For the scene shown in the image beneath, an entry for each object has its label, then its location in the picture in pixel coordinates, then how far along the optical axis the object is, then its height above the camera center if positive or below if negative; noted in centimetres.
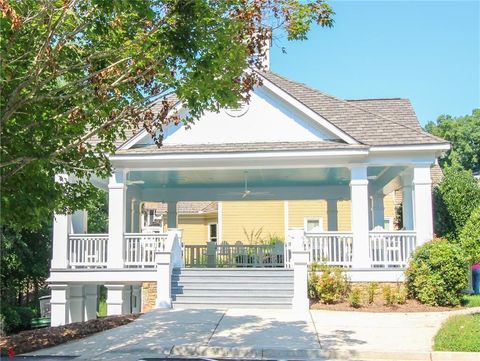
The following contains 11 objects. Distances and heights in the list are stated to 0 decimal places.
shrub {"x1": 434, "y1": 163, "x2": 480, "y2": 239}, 1888 +119
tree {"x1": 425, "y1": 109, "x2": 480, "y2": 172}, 4462 +768
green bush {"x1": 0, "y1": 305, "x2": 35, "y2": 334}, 2019 -252
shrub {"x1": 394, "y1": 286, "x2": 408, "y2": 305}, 1405 -131
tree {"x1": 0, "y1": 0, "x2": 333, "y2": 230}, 710 +225
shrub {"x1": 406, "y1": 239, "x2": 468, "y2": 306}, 1377 -82
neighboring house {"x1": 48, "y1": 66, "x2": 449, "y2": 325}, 1501 +124
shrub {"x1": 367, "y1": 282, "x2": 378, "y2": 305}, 1428 -120
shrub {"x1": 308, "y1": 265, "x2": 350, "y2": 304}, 1425 -102
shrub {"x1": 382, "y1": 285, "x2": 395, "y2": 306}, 1402 -130
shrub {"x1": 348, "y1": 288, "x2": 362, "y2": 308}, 1384 -132
